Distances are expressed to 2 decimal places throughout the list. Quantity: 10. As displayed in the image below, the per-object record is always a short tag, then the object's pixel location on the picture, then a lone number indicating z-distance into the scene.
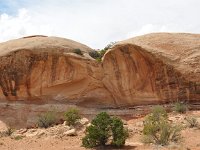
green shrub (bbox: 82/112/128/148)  16.61
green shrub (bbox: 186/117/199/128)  18.56
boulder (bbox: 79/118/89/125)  21.11
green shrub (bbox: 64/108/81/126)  20.72
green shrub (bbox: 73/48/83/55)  23.35
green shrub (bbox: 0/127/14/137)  21.32
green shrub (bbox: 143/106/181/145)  16.14
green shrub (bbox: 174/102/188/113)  20.33
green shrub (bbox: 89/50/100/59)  24.58
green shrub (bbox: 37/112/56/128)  21.72
